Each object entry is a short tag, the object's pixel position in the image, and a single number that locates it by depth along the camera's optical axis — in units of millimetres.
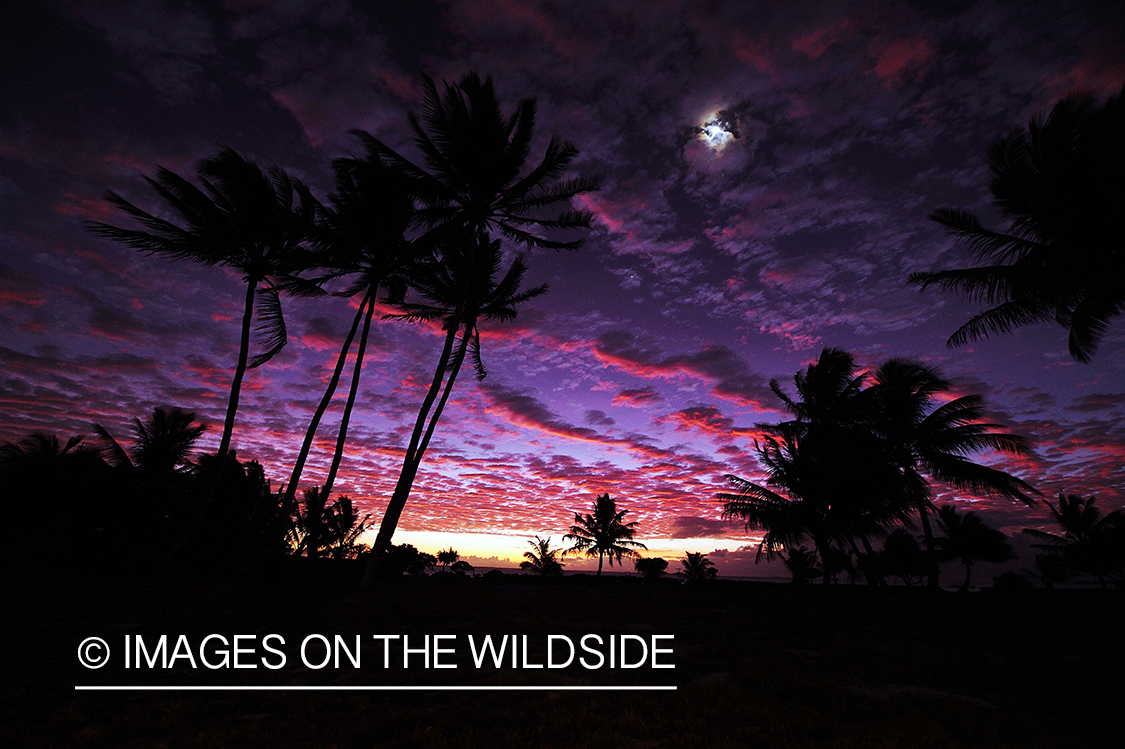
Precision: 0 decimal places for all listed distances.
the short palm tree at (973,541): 32219
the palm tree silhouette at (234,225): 13172
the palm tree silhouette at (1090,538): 31312
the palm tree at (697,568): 46375
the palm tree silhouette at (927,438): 17797
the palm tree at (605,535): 44625
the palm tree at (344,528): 32000
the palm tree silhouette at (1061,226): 9875
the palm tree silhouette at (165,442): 20547
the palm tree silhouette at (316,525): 13574
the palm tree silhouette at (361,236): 14177
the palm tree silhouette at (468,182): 13328
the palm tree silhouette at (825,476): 19516
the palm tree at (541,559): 44062
